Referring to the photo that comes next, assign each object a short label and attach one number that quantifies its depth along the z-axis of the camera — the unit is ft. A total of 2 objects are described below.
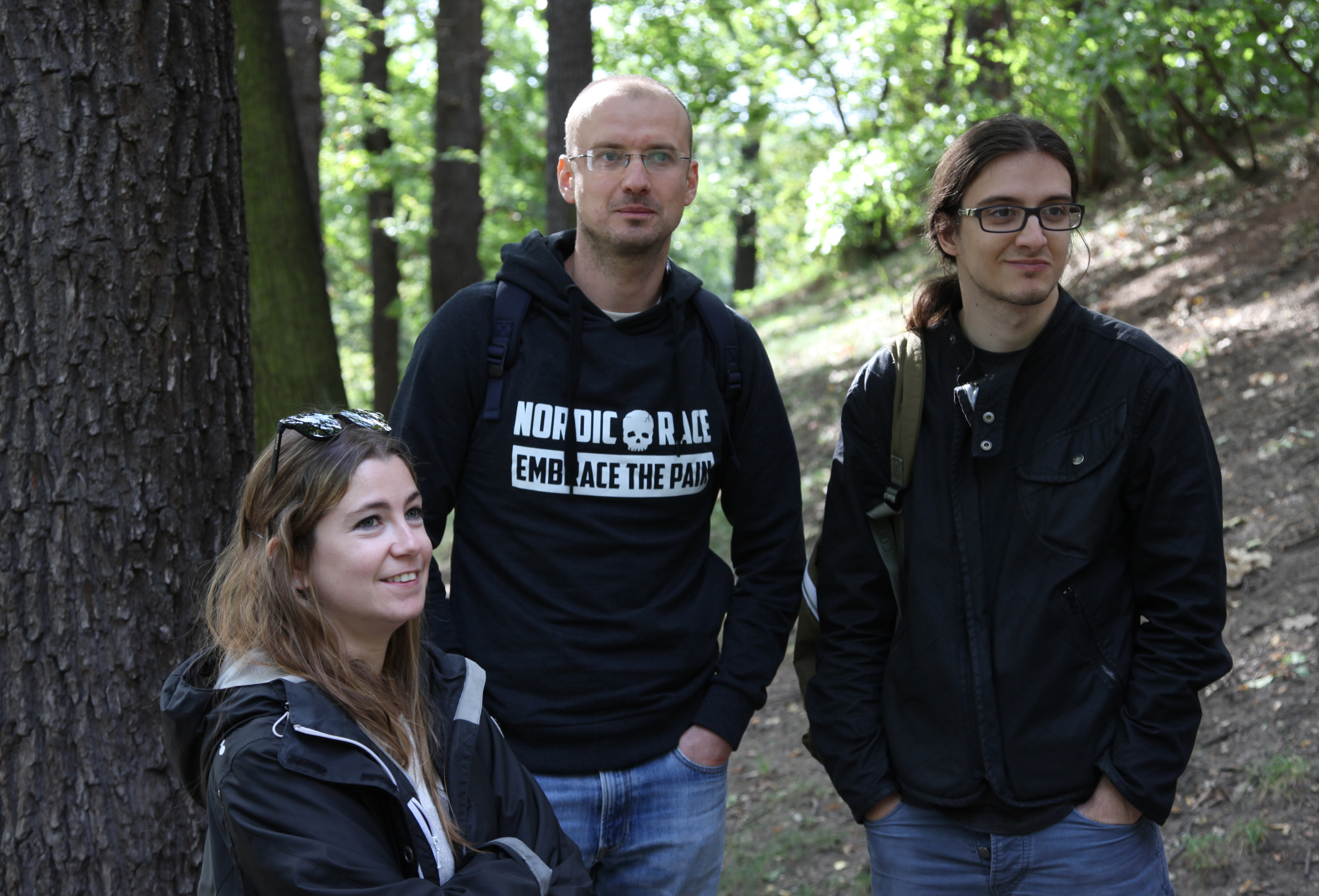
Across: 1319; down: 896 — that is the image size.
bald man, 8.82
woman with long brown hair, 6.29
